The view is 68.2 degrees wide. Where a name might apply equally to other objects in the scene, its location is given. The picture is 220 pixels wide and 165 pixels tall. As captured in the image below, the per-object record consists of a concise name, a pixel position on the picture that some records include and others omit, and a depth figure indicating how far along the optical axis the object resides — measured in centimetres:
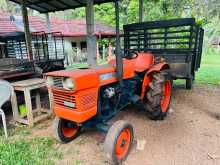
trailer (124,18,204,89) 345
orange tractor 190
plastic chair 265
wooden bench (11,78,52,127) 291
